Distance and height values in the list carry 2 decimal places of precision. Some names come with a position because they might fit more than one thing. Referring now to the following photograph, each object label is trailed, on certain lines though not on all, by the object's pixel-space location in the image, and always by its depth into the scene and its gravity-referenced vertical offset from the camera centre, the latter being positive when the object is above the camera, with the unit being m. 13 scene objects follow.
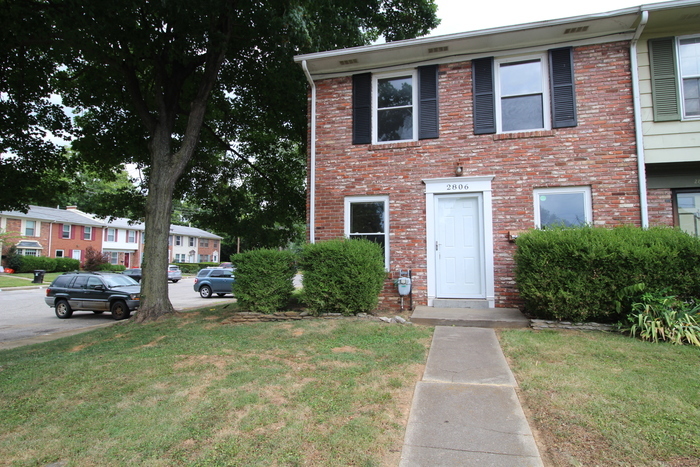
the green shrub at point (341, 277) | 6.50 -0.32
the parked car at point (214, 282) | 18.81 -1.18
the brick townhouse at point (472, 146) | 6.93 +2.23
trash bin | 24.56 -1.09
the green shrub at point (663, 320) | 4.66 -0.80
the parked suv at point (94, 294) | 12.21 -1.14
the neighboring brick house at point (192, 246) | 44.19 +1.68
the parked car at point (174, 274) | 30.66 -1.23
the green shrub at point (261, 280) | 7.12 -0.40
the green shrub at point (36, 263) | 30.39 -0.29
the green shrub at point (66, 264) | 32.69 -0.41
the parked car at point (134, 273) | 22.13 -0.86
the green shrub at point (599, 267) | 5.14 -0.13
